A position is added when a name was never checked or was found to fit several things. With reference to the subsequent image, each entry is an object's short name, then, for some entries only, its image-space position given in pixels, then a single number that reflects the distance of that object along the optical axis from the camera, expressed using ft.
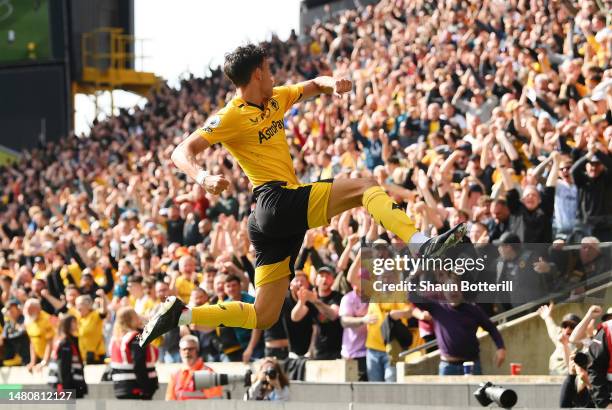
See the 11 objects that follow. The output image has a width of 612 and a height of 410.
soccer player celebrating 31.63
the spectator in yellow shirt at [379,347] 49.75
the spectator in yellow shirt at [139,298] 59.82
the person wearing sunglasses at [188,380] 44.32
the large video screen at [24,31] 136.67
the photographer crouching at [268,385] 42.65
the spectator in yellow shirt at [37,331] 63.36
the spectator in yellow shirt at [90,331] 60.44
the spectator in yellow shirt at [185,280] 58.90
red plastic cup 46.32
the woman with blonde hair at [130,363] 46.01
